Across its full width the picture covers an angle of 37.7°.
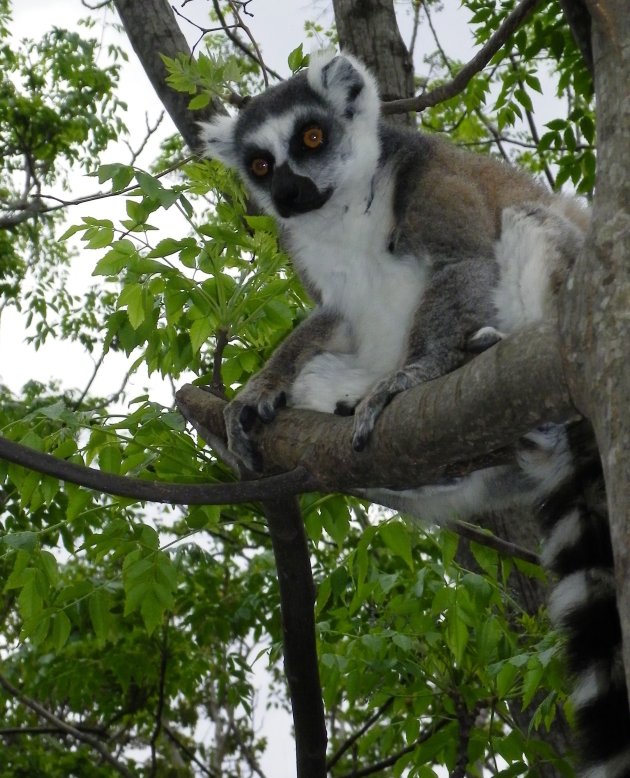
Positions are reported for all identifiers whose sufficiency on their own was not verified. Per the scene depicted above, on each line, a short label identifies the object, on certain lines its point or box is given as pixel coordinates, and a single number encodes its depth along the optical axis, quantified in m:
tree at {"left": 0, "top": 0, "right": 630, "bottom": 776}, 2.64
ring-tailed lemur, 2.63
